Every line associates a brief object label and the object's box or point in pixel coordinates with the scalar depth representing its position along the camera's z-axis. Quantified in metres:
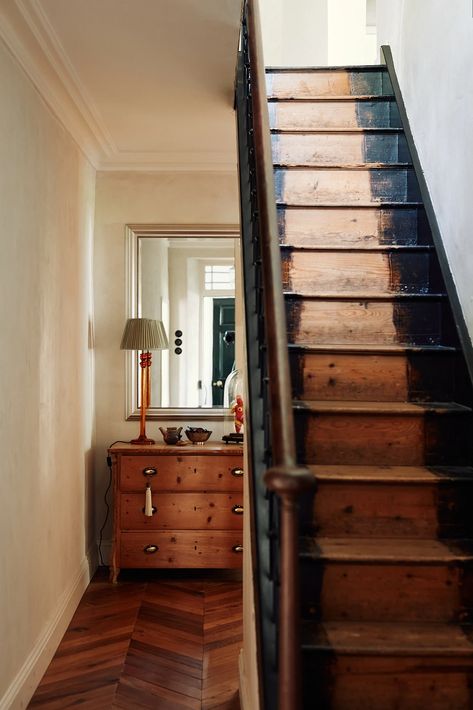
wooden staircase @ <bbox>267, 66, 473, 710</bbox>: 1.80
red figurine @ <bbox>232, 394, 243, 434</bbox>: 4.62
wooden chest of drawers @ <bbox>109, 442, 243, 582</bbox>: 4.38
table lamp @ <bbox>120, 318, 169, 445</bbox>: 4.62
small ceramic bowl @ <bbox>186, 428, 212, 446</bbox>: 4.59
